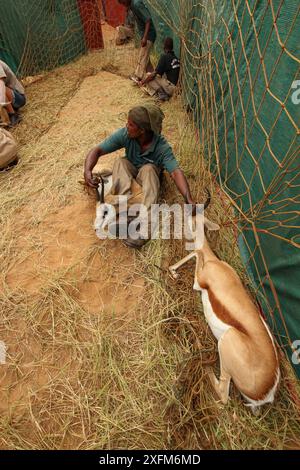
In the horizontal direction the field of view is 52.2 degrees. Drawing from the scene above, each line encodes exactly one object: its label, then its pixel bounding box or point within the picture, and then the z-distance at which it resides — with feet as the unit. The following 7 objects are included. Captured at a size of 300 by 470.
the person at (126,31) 23.32
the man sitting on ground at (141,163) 8.32
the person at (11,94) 13.24
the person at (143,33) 16.20
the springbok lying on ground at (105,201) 8.54
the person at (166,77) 15.23
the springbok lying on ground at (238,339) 4.91
